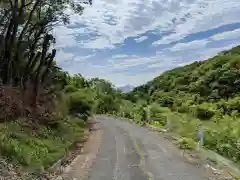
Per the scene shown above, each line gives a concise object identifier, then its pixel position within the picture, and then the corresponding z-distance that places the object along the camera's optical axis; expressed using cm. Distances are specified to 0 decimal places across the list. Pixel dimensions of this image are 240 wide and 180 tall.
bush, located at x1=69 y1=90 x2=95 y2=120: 1809
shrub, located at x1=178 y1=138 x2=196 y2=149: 991
